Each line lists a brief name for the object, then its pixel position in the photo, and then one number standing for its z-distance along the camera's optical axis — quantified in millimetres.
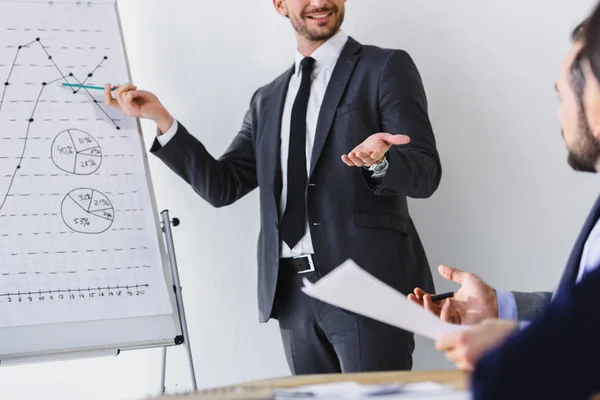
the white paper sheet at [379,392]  1438
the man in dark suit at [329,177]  2760
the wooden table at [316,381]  1505
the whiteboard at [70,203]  2736
